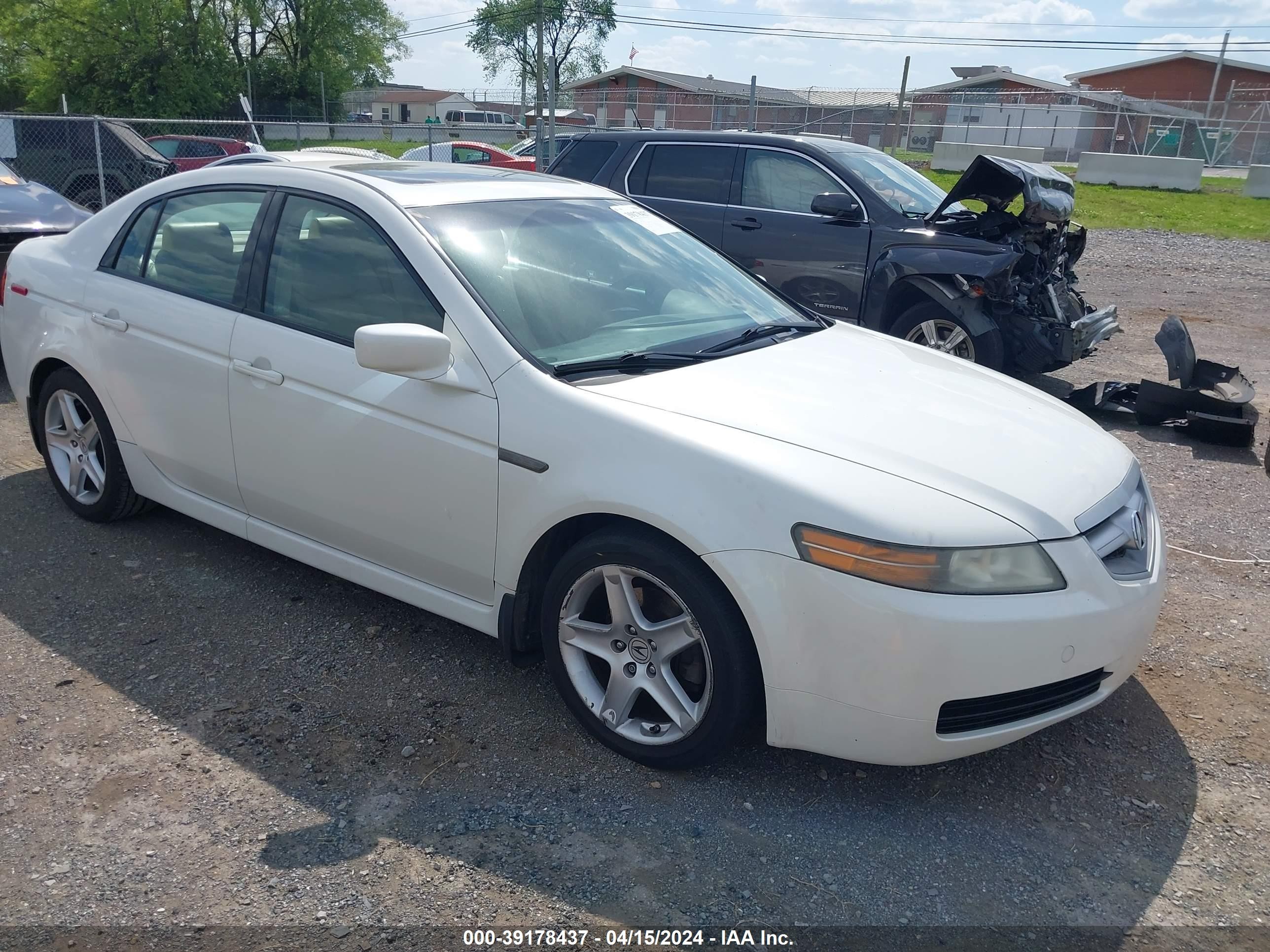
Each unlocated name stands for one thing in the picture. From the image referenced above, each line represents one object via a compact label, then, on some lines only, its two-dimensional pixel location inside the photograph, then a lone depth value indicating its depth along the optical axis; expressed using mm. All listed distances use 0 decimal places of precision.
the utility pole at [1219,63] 50250
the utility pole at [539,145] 15984
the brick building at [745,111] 30625
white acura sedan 2717
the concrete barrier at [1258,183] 24703
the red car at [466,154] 19109
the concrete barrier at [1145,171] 25766
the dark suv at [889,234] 7367
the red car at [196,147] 19422
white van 50959
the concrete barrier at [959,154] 28188
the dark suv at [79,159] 14594
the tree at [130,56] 44750
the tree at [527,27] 75812
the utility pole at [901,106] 21125
